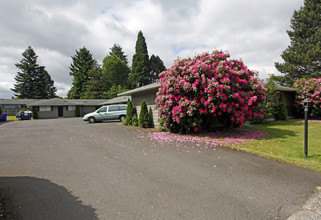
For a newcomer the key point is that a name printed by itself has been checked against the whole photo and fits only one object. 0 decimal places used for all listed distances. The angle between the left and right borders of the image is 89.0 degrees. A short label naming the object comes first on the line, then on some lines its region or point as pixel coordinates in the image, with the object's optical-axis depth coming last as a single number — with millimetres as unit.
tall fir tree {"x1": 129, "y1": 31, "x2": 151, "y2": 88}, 37594
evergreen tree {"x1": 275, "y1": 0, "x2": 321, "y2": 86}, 24278
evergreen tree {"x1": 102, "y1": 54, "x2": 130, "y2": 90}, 44375
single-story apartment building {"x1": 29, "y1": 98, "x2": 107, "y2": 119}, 29891
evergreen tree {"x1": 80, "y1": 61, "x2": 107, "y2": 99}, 41594
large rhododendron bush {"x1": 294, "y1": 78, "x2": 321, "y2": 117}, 14086
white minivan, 17016
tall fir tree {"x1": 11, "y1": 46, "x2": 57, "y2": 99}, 46438
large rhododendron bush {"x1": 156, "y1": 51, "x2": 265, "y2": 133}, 7344
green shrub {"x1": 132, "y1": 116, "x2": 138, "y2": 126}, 13381
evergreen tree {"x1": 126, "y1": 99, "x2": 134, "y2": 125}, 13961
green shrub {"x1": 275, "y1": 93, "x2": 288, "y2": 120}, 14453
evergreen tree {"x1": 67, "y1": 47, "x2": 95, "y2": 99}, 46375
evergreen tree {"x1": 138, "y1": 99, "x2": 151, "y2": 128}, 12189
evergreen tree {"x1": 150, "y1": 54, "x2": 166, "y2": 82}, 49531
